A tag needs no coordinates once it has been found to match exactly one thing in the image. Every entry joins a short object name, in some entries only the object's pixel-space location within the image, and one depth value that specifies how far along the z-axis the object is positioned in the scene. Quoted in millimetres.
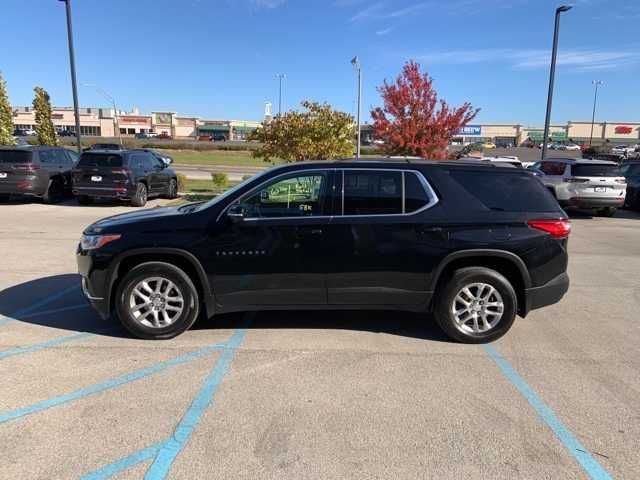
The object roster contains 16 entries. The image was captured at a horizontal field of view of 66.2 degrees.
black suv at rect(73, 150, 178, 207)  13859
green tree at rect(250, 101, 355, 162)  15828
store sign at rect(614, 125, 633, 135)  108312
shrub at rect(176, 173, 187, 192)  18531
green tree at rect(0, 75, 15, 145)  22198
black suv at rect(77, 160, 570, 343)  4547
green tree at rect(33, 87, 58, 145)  26672
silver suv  13844
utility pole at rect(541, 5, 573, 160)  17844
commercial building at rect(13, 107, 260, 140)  107938
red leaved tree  19266
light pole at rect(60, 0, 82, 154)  17219
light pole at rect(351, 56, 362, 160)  20534
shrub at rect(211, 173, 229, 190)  18141
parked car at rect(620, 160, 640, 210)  16391
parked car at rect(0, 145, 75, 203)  13812
